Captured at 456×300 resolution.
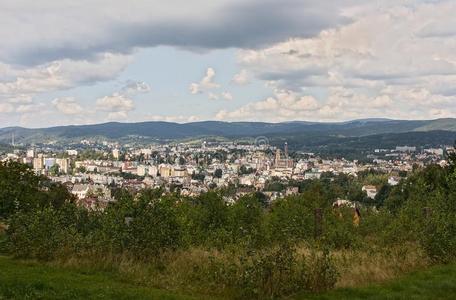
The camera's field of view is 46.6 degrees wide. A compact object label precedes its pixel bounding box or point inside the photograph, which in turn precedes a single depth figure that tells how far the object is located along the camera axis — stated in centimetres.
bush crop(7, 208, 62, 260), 1310
